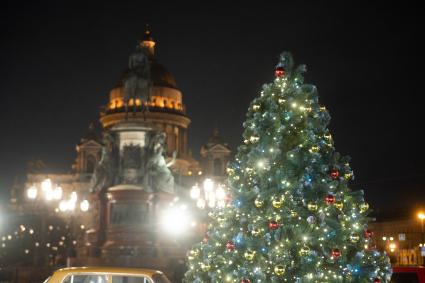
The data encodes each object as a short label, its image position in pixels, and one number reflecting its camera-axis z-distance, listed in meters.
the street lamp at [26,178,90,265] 47.03
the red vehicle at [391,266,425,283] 21.06
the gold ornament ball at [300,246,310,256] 15.34
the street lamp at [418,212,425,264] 37.51
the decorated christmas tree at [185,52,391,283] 15.55
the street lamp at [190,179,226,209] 42.47
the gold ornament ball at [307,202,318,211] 15.63
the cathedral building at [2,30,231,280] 49.88
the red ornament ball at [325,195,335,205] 15.58
